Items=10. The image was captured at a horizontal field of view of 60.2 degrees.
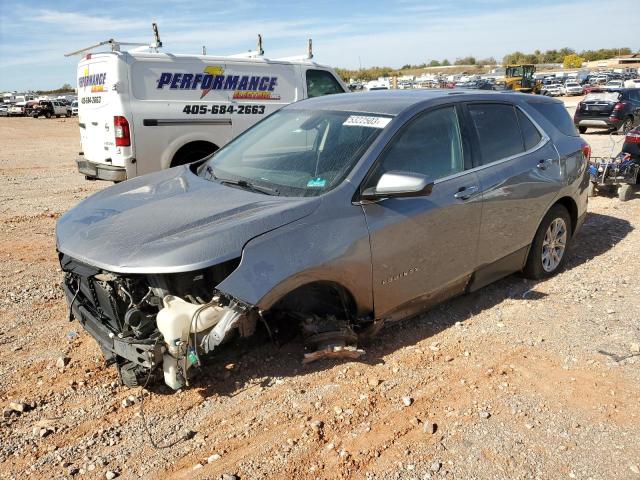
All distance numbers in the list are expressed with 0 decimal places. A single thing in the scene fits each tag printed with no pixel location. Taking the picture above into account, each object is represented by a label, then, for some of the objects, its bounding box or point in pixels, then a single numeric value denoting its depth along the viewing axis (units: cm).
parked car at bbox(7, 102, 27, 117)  4619
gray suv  297
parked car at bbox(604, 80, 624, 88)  4298
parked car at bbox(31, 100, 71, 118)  4438
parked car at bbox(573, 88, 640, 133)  1920
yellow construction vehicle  4104
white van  792
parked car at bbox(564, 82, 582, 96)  4656
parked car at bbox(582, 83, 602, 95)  4631
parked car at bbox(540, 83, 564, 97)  4718
